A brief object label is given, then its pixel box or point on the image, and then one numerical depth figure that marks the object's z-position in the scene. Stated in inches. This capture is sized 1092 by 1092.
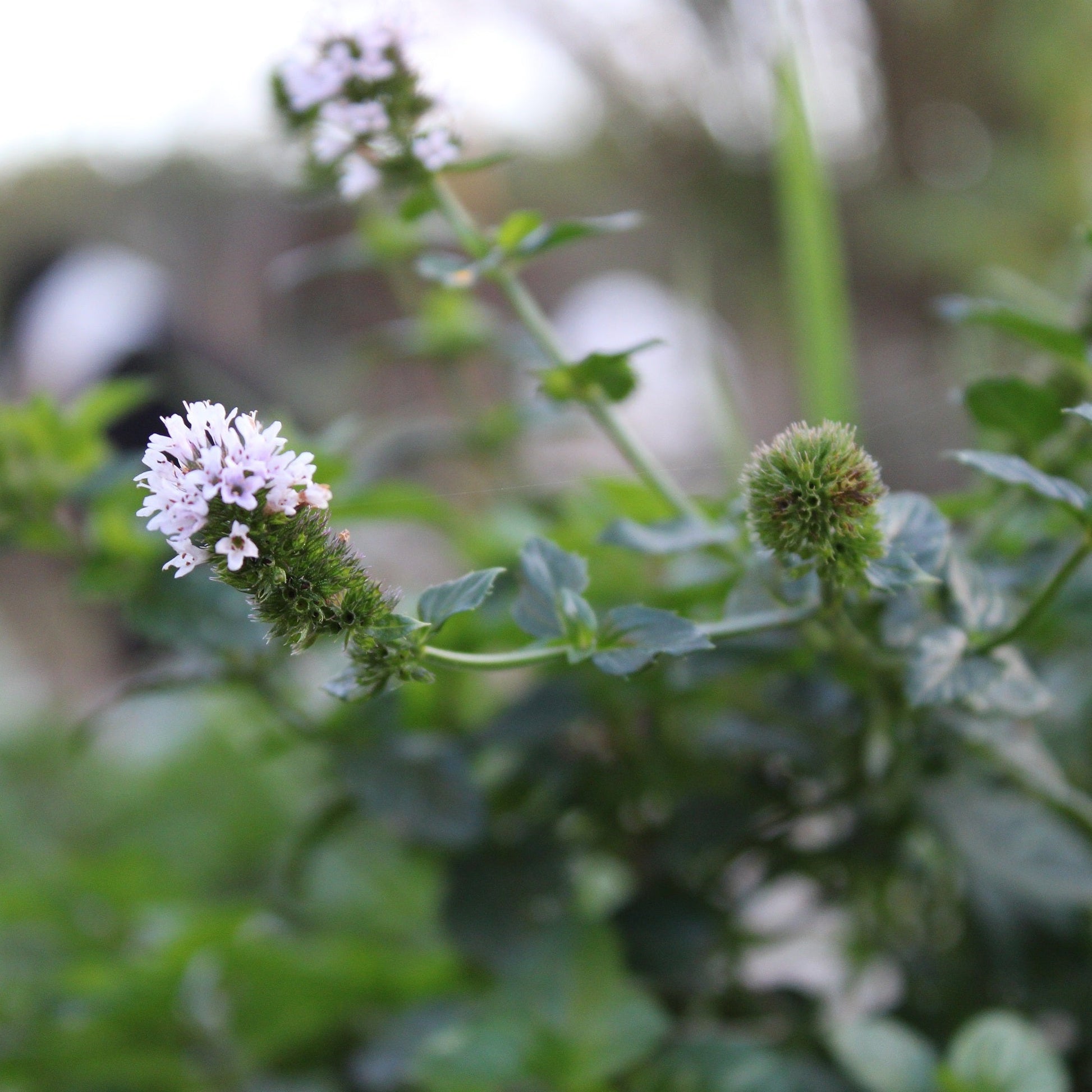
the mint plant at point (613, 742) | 14.8
